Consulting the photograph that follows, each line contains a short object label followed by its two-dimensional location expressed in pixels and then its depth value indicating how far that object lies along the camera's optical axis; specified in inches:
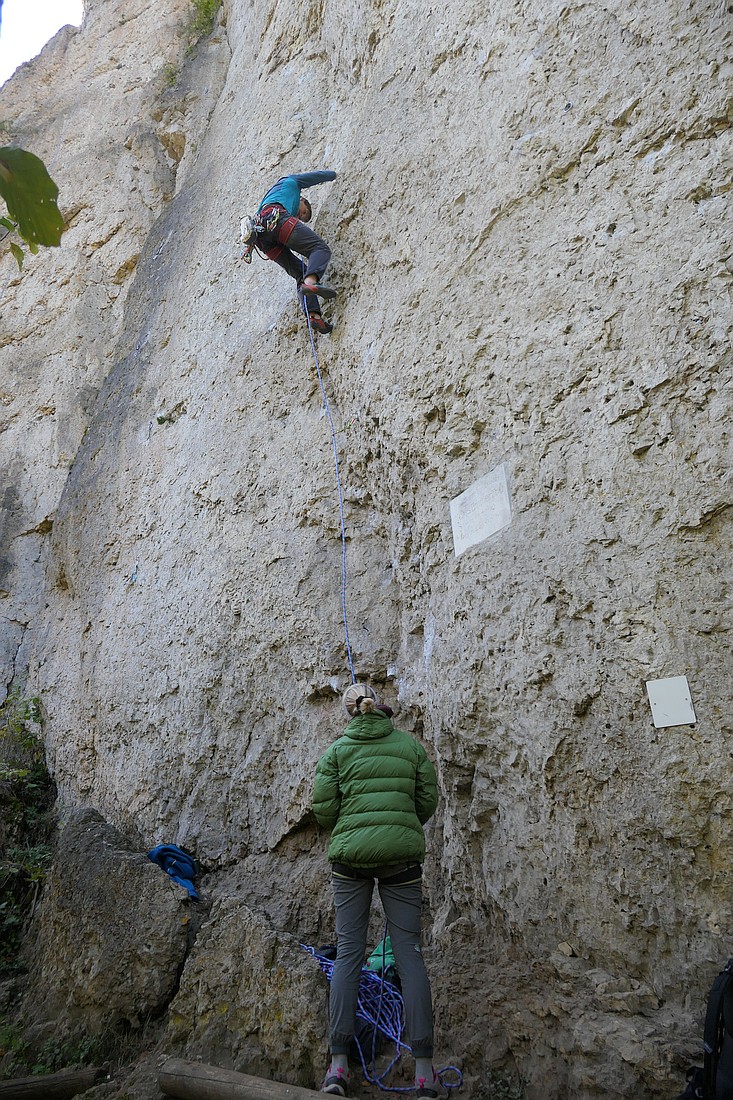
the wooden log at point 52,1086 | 164.9
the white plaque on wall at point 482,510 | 167.8
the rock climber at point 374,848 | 135.6
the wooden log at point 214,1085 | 136.3
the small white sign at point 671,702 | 128.7
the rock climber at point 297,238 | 246.4
